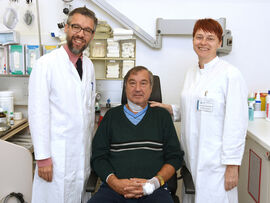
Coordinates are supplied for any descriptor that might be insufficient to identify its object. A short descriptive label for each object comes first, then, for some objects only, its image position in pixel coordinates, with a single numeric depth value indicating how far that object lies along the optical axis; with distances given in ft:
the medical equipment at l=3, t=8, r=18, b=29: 8.16
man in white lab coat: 4.57
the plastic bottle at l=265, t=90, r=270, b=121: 6.91
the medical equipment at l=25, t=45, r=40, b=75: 7.77
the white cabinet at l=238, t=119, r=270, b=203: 5.27
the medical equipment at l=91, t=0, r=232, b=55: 7.52
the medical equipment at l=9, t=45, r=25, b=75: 7.77
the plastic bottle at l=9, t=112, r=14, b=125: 7.43
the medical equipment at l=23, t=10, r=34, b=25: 8.19
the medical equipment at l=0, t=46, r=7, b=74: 7.89
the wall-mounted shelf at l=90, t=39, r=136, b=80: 7.70
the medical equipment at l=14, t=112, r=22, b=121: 8.14
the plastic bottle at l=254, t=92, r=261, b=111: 7.18
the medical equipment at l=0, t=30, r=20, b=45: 7.89
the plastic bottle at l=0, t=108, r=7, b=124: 6.97
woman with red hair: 4.57
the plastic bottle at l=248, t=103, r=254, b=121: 6.98
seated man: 4.89
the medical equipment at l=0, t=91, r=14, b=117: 7.80
